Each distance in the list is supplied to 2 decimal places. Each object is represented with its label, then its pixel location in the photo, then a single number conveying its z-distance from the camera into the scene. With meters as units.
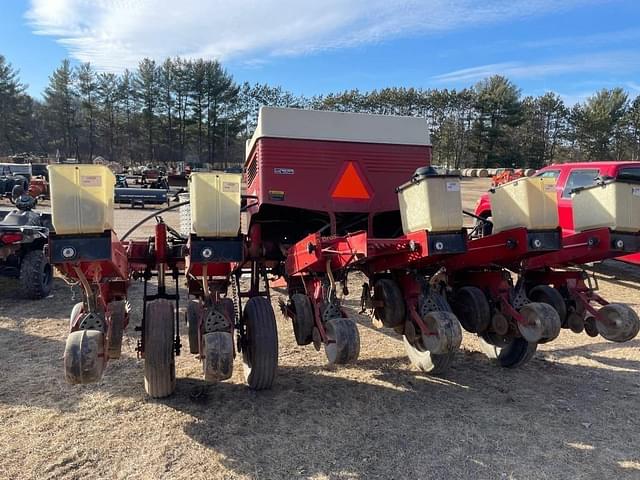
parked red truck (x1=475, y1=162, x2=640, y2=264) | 7.89
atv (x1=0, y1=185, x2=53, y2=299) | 6.64
